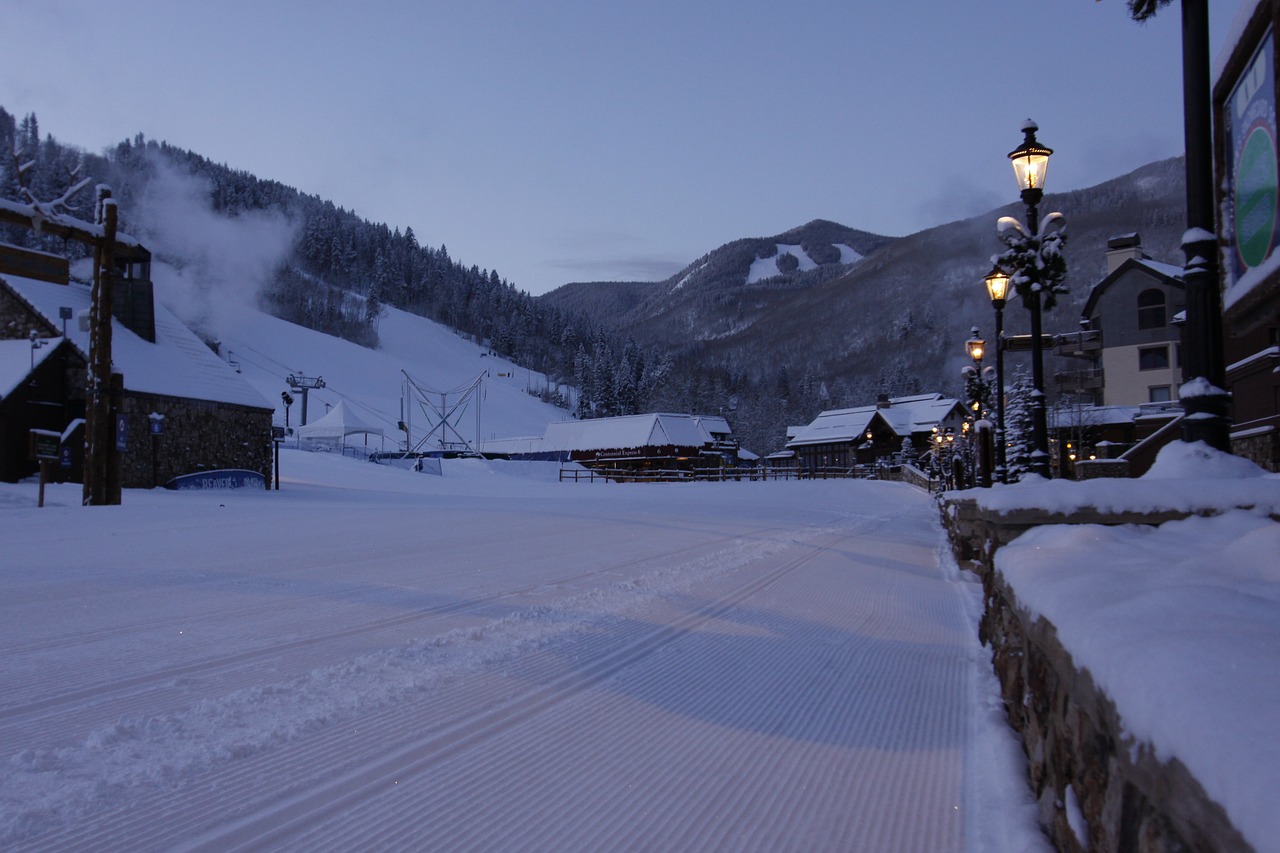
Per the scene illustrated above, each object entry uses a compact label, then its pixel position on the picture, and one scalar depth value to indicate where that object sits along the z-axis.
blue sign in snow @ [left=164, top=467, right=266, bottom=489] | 26.41
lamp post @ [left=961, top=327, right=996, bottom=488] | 15.99
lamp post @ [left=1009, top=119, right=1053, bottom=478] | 11.30
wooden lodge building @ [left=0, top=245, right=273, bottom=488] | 24.41
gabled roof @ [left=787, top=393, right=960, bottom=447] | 70.69
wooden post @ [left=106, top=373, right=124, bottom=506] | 17.12
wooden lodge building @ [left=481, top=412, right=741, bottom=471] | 63.91
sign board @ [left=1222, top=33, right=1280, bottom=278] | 5.71
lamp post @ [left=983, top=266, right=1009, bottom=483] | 15.06
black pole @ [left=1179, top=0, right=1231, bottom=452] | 5.29
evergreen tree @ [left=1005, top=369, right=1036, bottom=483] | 43.84
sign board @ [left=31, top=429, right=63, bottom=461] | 15.49
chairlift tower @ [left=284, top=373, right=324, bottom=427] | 80.56
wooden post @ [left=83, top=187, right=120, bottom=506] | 16.91
